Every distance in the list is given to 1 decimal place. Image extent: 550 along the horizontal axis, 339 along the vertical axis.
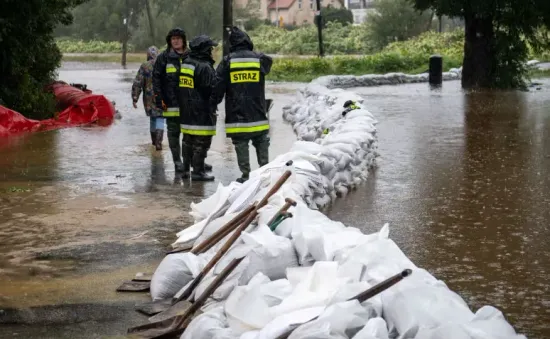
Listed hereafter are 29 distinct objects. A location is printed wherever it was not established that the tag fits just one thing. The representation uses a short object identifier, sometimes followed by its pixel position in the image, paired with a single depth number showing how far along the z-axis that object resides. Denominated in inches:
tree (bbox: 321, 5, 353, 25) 3002.0
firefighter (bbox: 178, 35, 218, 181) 418.9
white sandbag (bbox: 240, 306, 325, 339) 191.0
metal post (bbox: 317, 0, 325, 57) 1473.5
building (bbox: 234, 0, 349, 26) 4047.7
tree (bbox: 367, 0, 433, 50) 2488.9
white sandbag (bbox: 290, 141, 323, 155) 375.6
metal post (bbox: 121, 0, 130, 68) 1963.6
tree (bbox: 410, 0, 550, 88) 1012.5
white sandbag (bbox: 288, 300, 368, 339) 182.9
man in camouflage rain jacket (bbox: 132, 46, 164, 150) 508.1
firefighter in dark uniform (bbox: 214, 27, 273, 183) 405.7
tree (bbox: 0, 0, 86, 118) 648.4
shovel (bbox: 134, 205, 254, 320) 272.5
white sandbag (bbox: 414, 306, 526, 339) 172.9
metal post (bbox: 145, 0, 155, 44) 2355.1
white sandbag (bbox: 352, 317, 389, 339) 179.3
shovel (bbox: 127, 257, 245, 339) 221.9
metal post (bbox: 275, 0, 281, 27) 3965.6
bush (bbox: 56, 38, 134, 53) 2881.4
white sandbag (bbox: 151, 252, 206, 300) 254.4
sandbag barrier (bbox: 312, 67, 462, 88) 1089.4
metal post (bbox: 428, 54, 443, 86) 1149.7
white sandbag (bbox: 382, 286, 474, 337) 182.2
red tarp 638.8
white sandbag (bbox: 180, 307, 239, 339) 203.2
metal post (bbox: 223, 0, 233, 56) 776.3
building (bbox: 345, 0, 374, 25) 4398.1
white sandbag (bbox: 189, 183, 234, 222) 323.0
